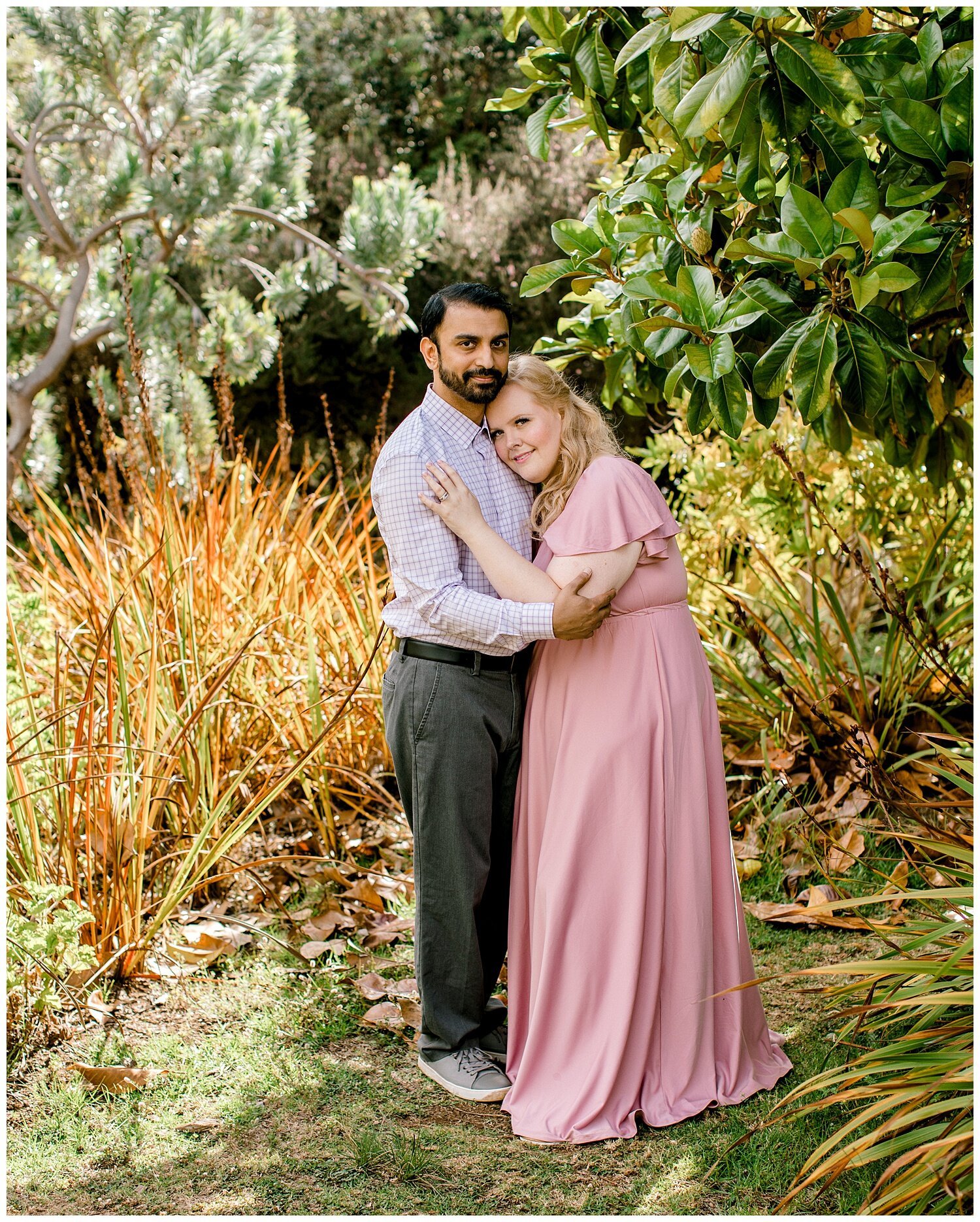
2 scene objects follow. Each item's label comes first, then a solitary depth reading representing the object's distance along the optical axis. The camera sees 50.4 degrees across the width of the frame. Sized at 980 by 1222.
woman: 2.66
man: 2.75
